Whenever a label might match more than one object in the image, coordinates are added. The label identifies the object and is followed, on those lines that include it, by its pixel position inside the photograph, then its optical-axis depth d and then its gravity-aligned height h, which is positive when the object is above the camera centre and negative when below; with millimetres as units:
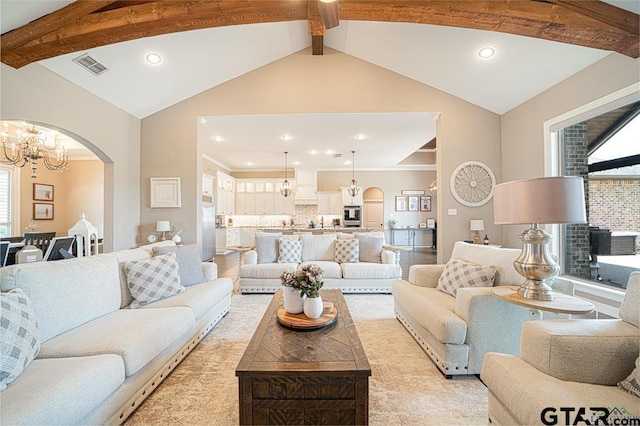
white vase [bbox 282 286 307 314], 2059 -621
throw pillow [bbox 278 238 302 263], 4680 -614
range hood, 9461 +922
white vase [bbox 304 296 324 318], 1984 -649
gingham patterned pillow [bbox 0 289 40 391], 1315 -601
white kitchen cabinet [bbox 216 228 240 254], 8641 -722
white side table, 1724 -575
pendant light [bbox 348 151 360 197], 7973 +1259
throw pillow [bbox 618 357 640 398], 1174 -715
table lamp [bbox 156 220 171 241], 4828 -184
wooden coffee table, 1394 -876
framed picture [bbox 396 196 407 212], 10016 +324
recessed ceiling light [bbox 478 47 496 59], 3617 +2084
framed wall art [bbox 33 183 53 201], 6238 +540
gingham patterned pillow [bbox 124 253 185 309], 2477 -579
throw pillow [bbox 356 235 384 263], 4734 -579
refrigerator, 6926 -411
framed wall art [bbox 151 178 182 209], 4957 +387
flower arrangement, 2008 -468
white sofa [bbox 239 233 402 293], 4363 -850
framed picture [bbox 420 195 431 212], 10016 +357
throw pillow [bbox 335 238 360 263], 4688 -606
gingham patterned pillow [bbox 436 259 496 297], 2451 -559
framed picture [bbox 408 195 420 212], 10008 +498
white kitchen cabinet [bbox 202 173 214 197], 7547 +837
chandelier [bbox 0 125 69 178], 4262 +1047
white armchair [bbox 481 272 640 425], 1125 -742
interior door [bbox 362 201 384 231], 10391 +14
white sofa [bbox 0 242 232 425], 1250 -759
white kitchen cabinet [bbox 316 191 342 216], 9688 +426
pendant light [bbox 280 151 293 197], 7867 +715
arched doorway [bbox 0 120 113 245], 5781 +545
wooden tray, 1871 -723
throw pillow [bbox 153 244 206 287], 3059 -525
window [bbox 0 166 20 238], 5543 +294
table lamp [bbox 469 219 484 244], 4711 -201
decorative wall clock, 4820 +525
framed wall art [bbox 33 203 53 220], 6249 +107
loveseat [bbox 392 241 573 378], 2066 -767
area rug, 1715 -1218
